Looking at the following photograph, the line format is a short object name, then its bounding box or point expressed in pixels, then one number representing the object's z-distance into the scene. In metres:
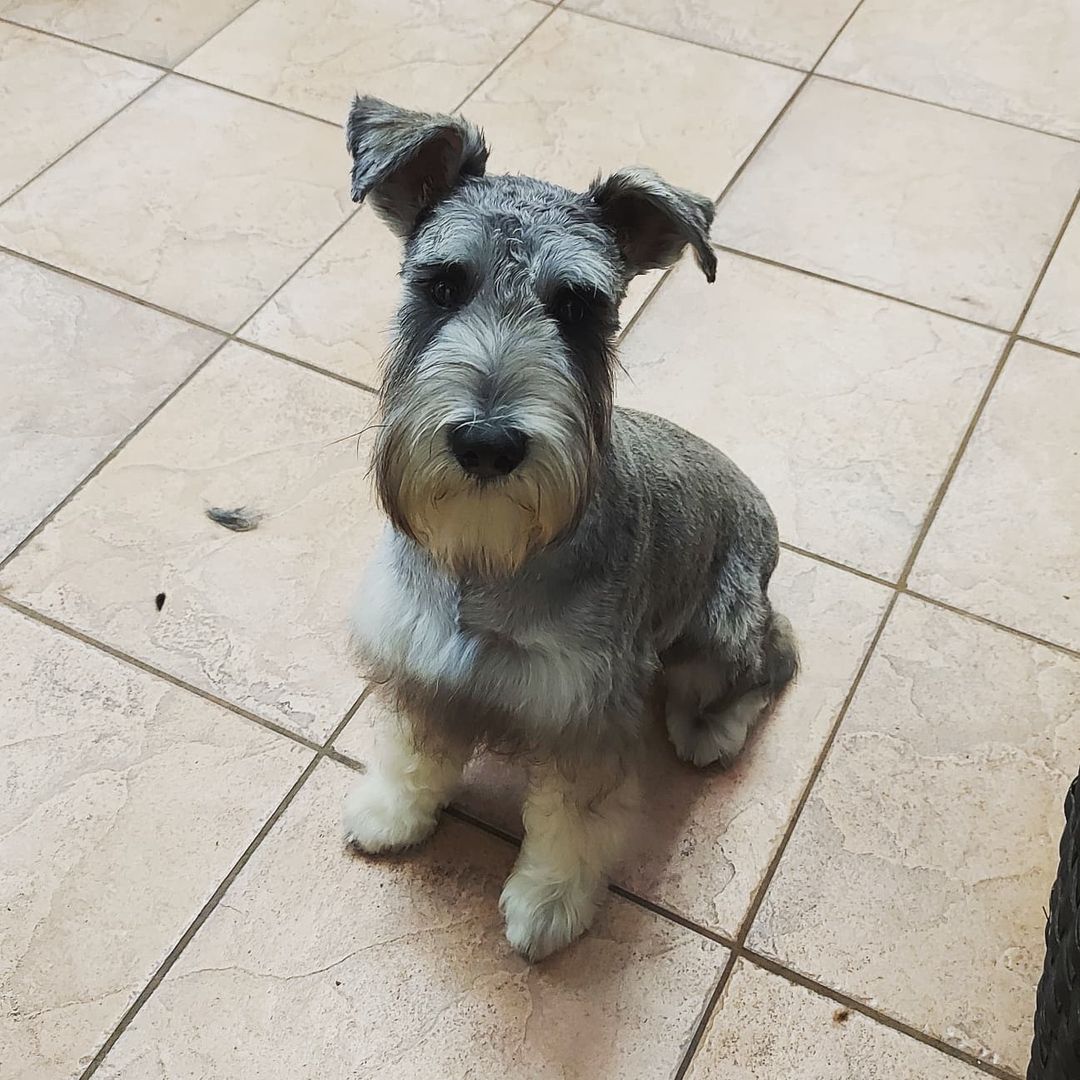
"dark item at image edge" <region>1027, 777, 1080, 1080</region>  1.31
